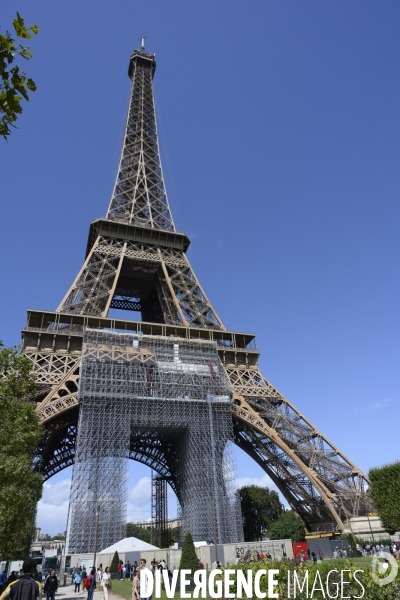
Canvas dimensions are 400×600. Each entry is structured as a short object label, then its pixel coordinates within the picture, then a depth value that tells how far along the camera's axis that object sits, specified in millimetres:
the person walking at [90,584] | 13781
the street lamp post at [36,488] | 28138
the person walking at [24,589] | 4820
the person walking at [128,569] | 23164
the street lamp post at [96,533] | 22241
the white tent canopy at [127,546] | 23219
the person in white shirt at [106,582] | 13461
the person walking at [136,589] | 8969
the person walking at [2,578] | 14399
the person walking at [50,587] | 13945
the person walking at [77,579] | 18766
